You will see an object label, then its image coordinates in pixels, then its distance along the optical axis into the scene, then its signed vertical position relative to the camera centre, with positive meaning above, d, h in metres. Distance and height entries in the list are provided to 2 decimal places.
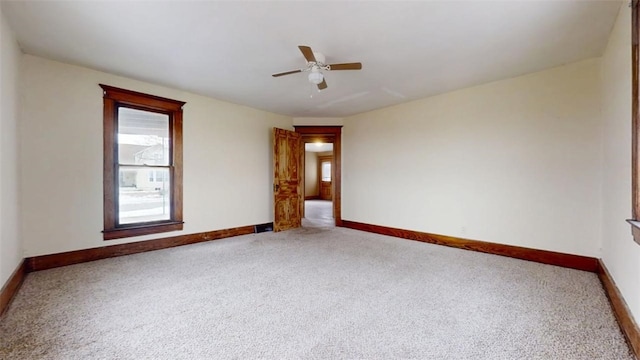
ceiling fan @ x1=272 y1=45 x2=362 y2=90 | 2.93 +1.22
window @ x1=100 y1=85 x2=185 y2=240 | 3.77 +0.17
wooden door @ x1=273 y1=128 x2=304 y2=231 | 5.69 -0.10
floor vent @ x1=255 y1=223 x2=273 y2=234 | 5.58 -1.10
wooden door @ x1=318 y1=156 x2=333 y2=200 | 13.36 +0.01
